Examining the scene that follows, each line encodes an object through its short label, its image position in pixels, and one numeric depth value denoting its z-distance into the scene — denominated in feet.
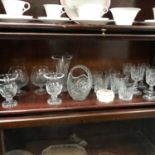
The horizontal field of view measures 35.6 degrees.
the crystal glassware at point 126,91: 2.34
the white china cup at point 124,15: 2.10
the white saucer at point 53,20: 2.08
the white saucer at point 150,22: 2.28
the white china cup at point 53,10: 2.20
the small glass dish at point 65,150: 2.44
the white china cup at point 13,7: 2.01
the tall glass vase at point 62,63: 2.43
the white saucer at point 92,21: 2.05
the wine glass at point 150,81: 2.43
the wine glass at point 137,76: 2.51
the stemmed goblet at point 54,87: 2.24
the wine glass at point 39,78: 2.40
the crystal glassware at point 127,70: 2.57
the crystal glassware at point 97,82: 2.45
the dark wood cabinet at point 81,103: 1.97
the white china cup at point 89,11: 2.08
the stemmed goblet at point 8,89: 2.12
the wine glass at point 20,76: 2.35
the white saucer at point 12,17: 1.92
